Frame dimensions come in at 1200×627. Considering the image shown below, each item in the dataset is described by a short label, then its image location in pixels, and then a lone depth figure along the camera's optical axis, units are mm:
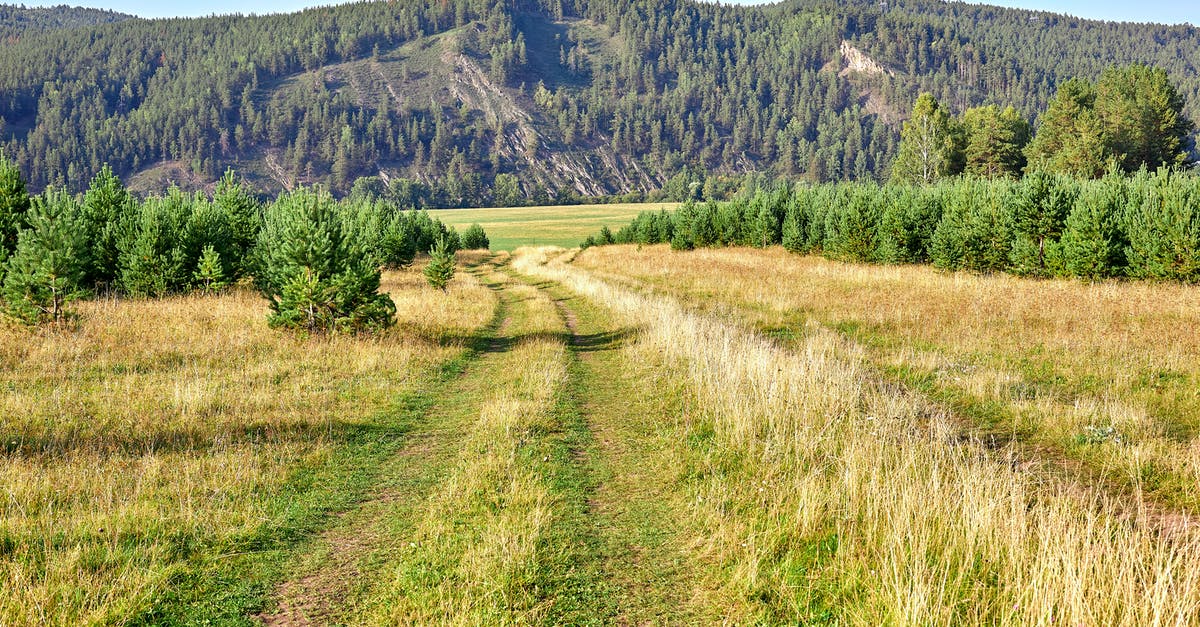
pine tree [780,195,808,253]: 49250
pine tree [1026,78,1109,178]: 56000
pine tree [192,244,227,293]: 21594
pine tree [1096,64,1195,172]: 58969
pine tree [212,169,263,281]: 25672
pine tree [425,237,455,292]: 28391
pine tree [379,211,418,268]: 41312
